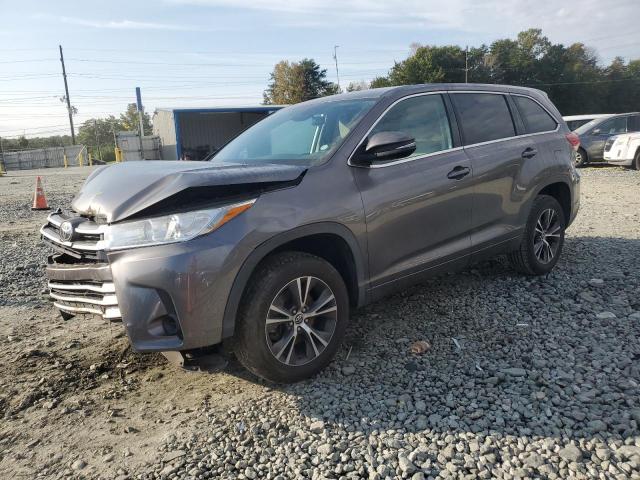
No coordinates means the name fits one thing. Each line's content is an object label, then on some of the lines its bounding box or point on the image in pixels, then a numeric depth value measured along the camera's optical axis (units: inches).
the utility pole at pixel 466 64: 2237.1
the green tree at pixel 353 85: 2408.3
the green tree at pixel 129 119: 3085.1
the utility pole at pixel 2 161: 1798.7
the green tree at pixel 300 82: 2541.8
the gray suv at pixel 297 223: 103.3
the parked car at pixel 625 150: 532.1
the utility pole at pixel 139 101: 1105.6
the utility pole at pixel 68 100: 2180.1
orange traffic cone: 455.5
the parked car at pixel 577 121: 658.7
